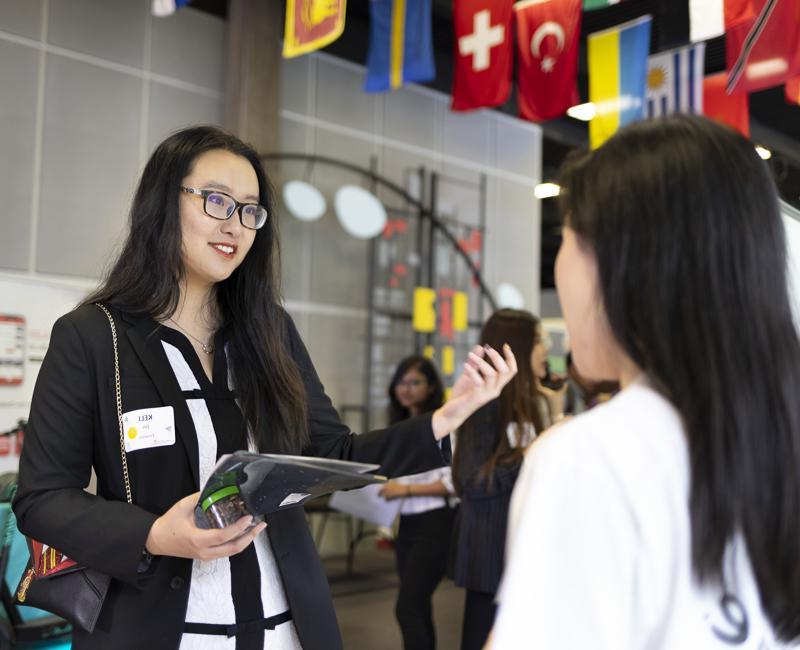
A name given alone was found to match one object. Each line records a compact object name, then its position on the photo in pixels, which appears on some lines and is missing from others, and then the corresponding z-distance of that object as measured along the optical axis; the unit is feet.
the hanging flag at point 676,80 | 16.33
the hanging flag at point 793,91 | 15.16
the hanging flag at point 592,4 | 14.14
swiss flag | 16.92
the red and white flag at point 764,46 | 13.34
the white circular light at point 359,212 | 24.26
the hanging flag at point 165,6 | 17.21
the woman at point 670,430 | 2.14
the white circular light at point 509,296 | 28.17
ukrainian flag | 16.06
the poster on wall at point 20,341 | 17.52
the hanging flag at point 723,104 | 16.22
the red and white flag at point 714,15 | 13.15
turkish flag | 16.22
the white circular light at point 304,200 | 22.95
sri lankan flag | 15.11
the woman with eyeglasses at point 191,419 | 4.62
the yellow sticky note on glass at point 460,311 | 26.58
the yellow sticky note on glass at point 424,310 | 25.36
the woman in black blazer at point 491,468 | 10.43
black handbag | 4.62
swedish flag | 17.34
